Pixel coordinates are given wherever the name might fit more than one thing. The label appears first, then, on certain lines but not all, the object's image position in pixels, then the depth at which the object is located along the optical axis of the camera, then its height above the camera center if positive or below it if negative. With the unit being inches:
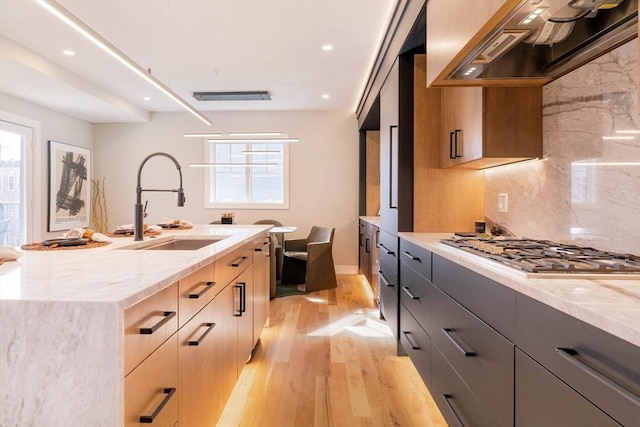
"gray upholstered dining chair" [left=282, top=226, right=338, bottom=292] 181.2 -30.1
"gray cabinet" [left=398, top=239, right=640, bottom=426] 27.6 -16.1
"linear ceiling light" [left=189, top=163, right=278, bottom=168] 182.3 +20.1
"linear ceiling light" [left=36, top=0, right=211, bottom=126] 56.0 +30.7
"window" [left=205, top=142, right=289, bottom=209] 236.4 +17.2
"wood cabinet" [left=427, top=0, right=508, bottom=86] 51.4 +28.5
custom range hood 49.6 +25.8
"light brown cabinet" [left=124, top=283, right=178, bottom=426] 35.3 -16.6
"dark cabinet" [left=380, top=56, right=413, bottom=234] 106.5 +17.3
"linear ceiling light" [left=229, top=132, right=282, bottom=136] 174.5 +34.0
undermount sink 93.6 -9.7
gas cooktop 42.3 -7.0
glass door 175.3 +11.7
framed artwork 203.5 +11.3
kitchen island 32.3 -13.6
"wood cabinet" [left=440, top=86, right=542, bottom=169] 80.4 +18.1
